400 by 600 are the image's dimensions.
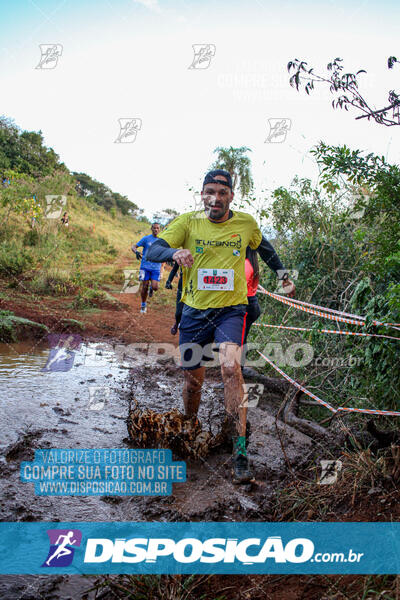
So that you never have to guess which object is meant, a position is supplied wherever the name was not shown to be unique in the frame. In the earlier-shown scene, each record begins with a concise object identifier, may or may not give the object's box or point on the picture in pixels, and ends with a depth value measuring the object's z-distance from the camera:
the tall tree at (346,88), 2.71
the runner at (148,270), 9.53
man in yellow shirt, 3.23
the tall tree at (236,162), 20.08
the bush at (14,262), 10.89
